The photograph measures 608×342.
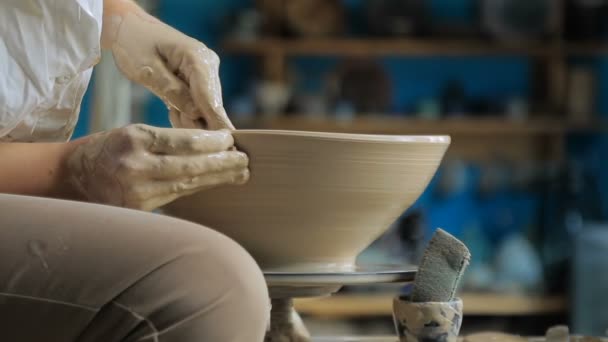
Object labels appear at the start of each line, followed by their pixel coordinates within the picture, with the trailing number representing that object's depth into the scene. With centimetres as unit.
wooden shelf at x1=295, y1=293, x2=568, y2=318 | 459
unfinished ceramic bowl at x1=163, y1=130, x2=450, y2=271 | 147
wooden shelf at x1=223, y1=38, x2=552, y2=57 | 480
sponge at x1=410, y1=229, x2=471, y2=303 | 150
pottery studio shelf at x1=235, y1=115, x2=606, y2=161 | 480
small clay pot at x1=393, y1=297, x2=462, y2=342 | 150
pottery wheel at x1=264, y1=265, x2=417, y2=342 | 149
